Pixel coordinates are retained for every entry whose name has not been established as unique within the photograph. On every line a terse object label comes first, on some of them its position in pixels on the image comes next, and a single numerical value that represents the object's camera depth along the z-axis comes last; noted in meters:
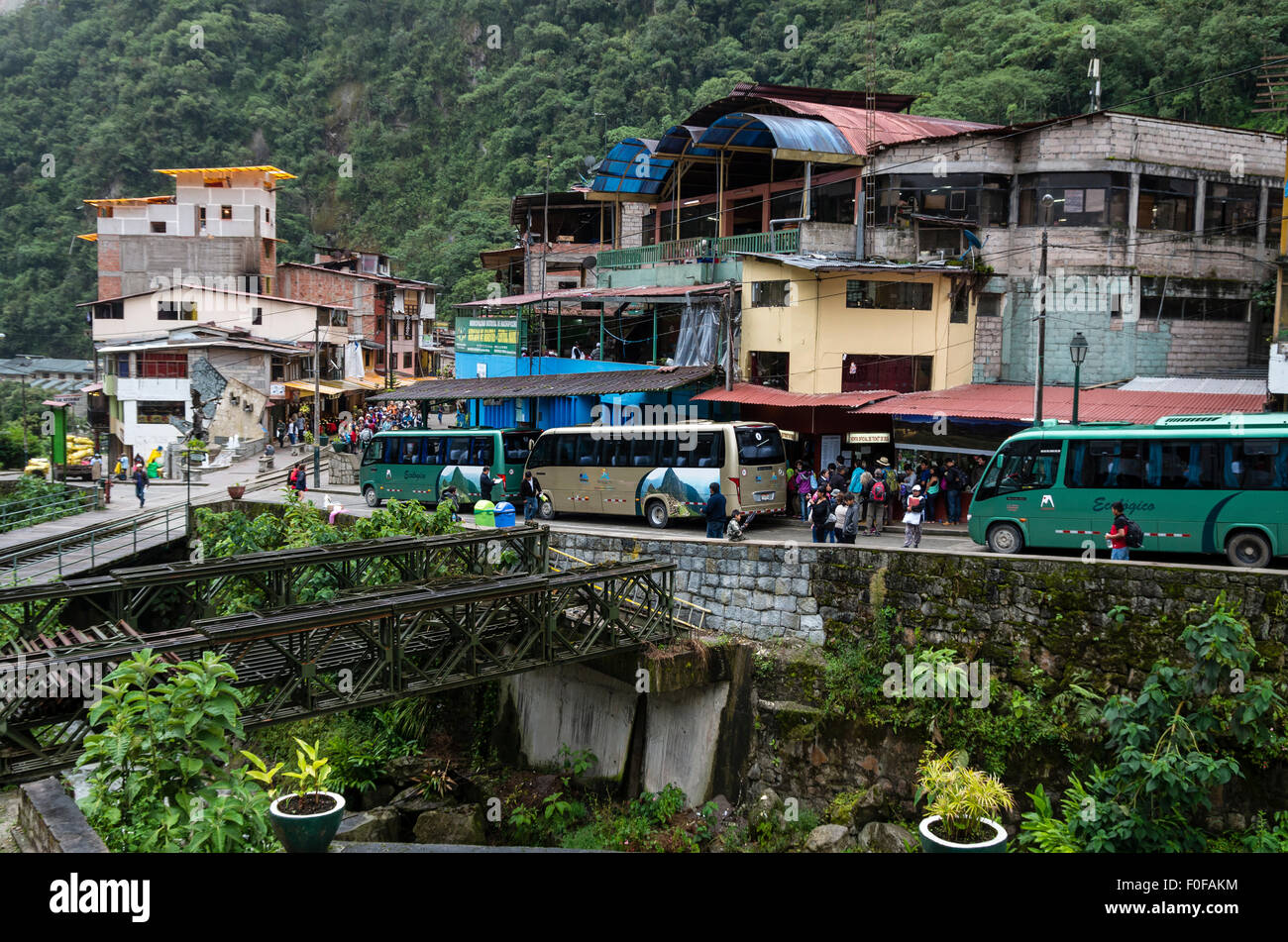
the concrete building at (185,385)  44.59
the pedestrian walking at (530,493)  25.20
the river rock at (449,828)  16.36
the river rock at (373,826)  15.18
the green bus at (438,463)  27.36
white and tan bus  21.73
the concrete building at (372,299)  57.97
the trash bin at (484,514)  22.81
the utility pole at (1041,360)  20.59
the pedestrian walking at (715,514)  19.89
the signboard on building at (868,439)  25.86
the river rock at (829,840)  14.95
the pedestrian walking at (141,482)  29.61
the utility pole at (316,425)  34.78
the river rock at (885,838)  14.47
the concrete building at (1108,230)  26.33
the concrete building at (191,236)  56.34
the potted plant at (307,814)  7.46
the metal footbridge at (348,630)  10.79
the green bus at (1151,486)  15.07
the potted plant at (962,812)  7.83
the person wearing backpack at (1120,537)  15.32
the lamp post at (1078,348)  20.03
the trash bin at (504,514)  22.95
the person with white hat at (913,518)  18.23
